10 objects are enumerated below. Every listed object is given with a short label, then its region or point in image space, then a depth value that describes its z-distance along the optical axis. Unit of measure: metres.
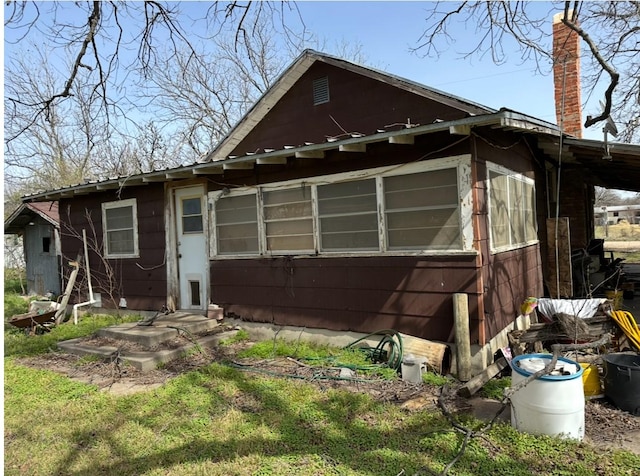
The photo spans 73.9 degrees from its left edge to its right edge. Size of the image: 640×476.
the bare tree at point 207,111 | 20.97
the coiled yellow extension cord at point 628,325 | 4.89
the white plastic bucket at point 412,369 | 4.73
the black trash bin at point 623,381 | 3.88
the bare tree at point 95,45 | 4.81
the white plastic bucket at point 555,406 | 3.40
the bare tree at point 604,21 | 6.02
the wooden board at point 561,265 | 7.47
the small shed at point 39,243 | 13.62
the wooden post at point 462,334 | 4.76
